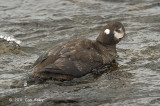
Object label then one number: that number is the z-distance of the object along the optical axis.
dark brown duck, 15.30
